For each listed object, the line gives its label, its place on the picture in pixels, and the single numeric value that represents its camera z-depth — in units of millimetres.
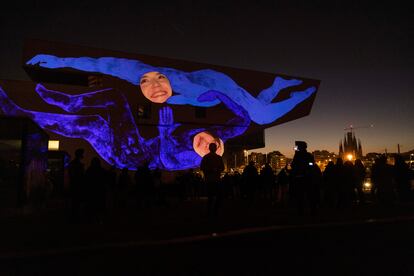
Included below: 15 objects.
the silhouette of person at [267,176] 12742
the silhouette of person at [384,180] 10781
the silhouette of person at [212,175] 7434
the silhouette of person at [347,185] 10641
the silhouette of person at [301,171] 8039
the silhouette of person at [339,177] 10630
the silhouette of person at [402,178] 11172
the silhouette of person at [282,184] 12294
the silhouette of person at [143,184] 10368
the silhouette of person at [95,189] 7047
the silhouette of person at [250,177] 12297
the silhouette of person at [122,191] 11227
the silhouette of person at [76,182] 7375
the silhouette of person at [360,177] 11328
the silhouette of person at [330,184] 11062
